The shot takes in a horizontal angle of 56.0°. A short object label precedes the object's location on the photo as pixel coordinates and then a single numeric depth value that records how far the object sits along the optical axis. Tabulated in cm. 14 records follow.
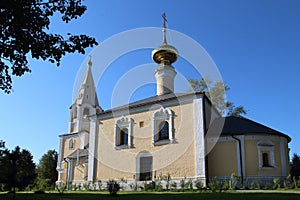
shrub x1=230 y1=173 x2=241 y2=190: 1447
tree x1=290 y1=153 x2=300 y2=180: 2517
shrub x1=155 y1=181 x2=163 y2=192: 1499
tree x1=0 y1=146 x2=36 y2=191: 2704
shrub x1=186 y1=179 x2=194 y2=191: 1473
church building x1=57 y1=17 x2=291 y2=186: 1606
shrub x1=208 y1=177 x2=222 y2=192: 1267
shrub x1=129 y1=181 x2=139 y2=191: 1623
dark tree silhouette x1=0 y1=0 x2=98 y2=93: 756
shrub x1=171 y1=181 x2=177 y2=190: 1550
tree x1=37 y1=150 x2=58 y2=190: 3845
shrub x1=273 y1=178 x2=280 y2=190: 1411
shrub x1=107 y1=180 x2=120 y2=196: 1127
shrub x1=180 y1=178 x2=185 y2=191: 1485
